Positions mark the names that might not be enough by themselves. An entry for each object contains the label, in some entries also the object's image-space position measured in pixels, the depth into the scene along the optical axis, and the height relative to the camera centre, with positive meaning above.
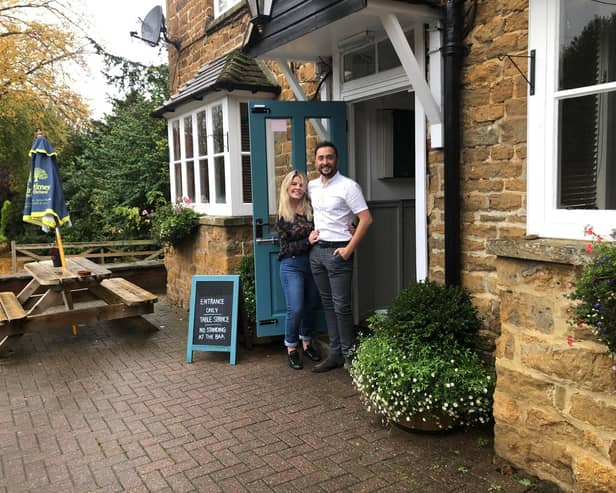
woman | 4.93 -0.45
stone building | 2.85 +0.35
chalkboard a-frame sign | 5.38 -1.05
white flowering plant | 3.39 -1.03
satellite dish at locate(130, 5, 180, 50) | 8.52 +2.88
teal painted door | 5.29 +0.46
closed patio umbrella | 6.41 +0.28
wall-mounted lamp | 4.68 +1.70
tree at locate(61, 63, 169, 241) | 13.01 +0.88
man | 4.54 -0.23
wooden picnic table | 5.77 -1.04
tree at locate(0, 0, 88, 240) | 14.73 +3.69
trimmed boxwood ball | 3.60 -0.76
